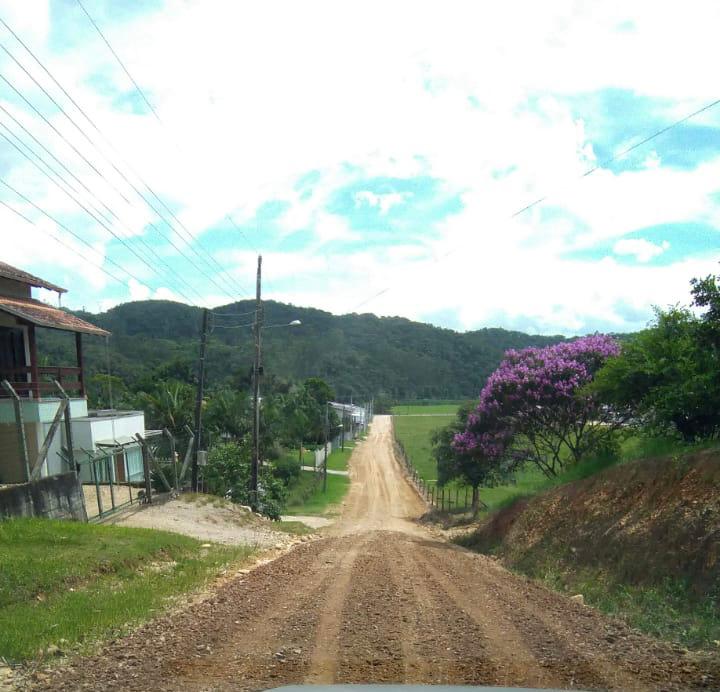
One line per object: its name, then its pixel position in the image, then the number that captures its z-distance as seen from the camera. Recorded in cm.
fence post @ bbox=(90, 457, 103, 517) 1625
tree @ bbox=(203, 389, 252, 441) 4088
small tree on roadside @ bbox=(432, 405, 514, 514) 2579
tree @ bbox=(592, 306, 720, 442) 1272
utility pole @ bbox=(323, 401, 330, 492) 4647
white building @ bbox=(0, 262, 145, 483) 2042
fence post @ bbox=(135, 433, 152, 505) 1949
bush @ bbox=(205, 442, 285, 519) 2669
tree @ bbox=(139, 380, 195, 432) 3684
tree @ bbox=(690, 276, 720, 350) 1227
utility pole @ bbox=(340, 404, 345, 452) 7770
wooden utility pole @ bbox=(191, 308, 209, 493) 2316
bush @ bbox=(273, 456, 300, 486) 4444
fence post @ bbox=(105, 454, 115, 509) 1709
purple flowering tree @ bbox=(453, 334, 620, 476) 2044
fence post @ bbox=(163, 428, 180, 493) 2190
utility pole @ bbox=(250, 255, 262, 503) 2559
